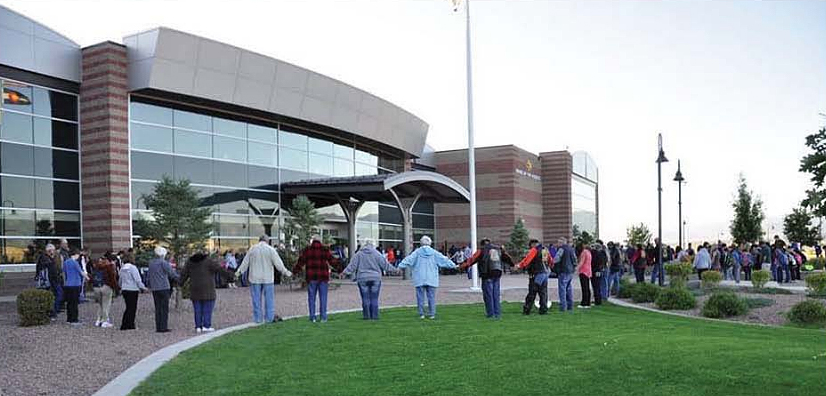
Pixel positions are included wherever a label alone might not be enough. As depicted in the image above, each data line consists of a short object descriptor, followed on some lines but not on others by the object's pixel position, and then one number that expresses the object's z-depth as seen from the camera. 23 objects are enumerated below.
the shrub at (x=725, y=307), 14.32
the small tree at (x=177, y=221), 21.11
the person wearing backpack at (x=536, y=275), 14.06
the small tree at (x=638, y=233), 66.05
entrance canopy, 29.62
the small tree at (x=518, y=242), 43.28
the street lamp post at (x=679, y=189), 27.73
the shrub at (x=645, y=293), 17.25
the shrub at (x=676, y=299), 15.63
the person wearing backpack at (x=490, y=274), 13.38
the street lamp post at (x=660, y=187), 23.11
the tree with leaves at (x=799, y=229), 42.06
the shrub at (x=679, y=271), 20.37
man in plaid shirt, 13.60
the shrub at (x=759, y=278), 19.06
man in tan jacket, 13.23
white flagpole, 22.27
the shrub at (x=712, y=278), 19.27
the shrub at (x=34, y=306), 13.87
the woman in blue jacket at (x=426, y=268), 13.58
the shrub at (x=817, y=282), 16.58
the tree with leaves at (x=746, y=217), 42.28
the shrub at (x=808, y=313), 12.91
